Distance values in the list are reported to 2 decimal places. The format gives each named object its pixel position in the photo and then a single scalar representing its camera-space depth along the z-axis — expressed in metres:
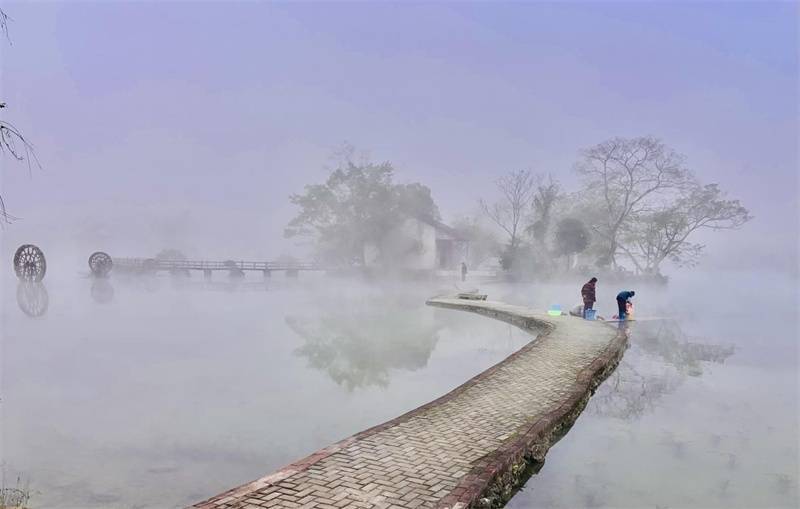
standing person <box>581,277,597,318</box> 17.86
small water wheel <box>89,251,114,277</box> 45.50
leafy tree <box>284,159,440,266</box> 44.03
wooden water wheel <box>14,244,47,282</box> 38.22
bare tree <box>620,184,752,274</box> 41.22
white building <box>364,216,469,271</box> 44.53
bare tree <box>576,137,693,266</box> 41.44
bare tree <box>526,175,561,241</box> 42.88
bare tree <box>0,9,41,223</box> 4.89
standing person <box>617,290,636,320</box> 17.95
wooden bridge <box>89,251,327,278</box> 50.05
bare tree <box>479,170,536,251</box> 46.60
